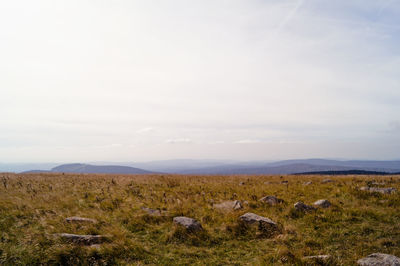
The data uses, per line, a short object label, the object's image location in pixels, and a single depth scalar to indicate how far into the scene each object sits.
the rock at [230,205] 10.75
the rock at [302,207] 10.11
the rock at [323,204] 10.59
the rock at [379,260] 5.12
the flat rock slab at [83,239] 6.48
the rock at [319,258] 5.63
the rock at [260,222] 8.09
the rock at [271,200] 11.51
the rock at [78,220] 8.11
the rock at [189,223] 7.98
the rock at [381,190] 12.59
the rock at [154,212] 9.67
